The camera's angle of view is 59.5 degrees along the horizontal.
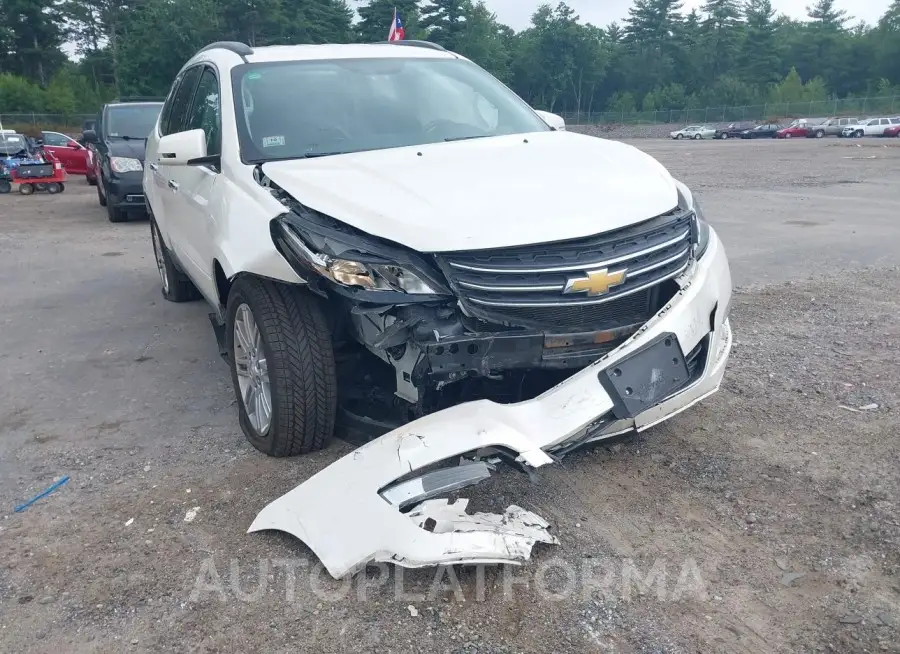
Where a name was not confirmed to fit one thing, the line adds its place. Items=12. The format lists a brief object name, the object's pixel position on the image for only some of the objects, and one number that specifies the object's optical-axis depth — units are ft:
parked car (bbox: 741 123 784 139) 180.75
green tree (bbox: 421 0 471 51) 274.07
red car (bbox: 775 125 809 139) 171.22
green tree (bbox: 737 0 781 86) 288.92
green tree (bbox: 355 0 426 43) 248.93
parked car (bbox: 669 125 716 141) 186.50
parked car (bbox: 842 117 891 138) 155.84
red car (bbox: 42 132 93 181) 70.14
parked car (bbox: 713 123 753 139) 186.29
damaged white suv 9.47
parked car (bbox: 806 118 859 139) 168.55
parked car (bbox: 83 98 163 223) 38.75
